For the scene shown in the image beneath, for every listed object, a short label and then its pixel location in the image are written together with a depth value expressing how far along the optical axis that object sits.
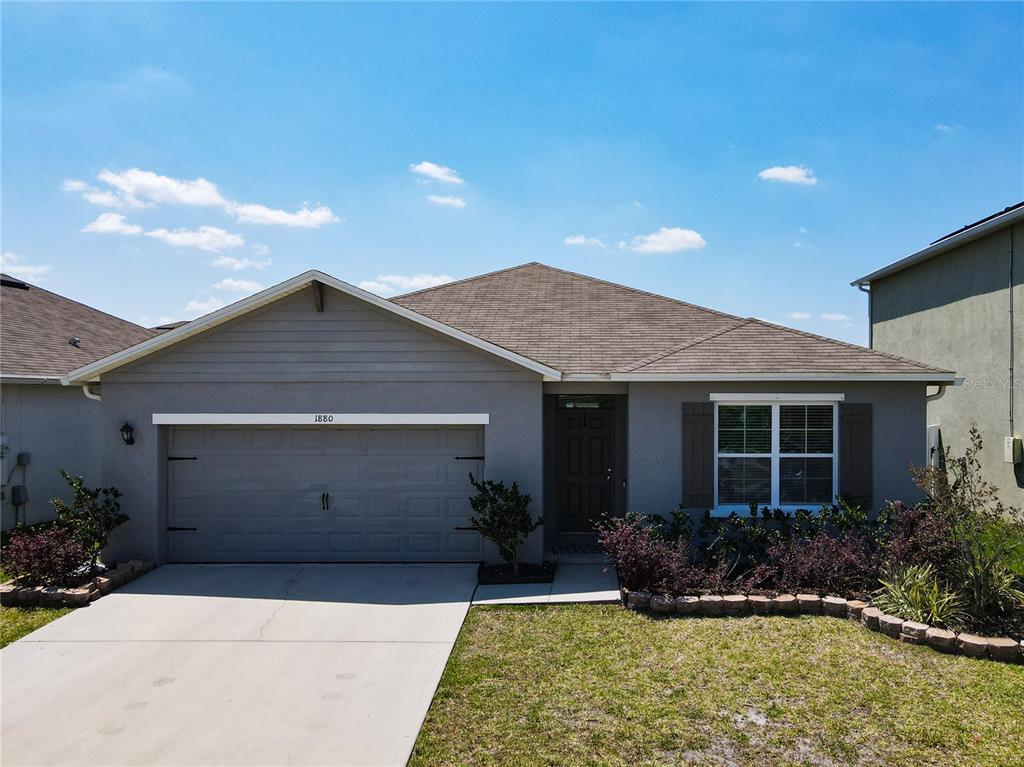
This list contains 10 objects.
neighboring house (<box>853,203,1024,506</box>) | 12.30
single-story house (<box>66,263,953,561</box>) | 9.31
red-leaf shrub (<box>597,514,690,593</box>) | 7.59
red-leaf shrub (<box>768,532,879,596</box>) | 7.64
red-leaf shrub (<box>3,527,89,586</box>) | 8.09
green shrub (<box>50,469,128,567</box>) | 8.54
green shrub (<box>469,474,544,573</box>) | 8.74
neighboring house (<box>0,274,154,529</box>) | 11.80
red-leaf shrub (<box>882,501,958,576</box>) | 7.23
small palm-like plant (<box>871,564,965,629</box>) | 6.63
